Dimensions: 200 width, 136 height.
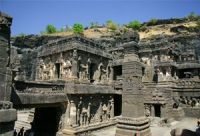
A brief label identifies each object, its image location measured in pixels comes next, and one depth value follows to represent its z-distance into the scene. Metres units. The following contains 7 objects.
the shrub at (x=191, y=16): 48.00
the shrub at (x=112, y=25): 51.83
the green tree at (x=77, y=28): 47.08
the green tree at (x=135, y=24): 52.63
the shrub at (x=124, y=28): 48.89
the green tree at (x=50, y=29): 50.41
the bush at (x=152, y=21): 53.22
